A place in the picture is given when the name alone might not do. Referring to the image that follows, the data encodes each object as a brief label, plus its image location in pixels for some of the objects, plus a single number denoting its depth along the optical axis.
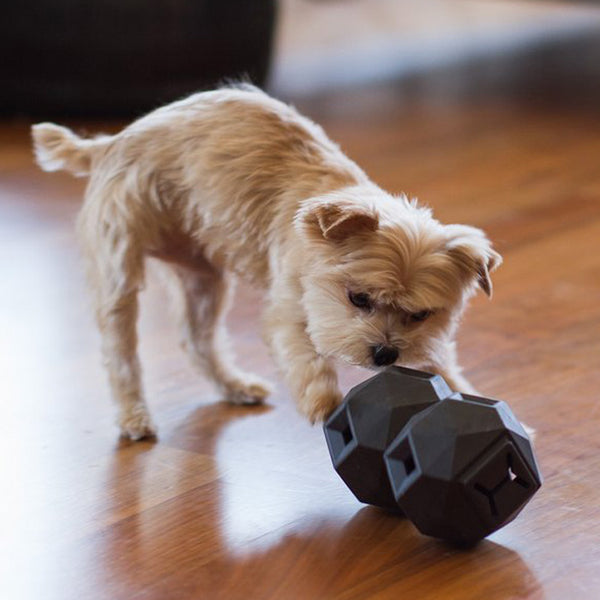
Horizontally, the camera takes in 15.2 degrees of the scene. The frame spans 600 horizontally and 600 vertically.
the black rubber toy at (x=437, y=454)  1.23
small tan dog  1.32
